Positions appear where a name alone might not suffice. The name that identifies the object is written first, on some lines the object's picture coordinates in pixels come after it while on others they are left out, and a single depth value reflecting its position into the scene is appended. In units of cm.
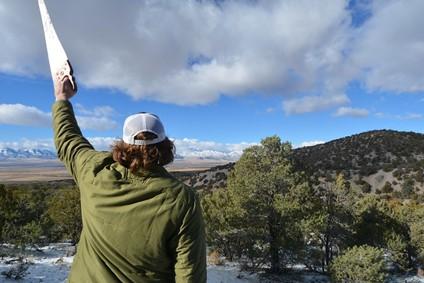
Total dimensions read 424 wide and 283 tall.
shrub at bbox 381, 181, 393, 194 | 5361
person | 178
